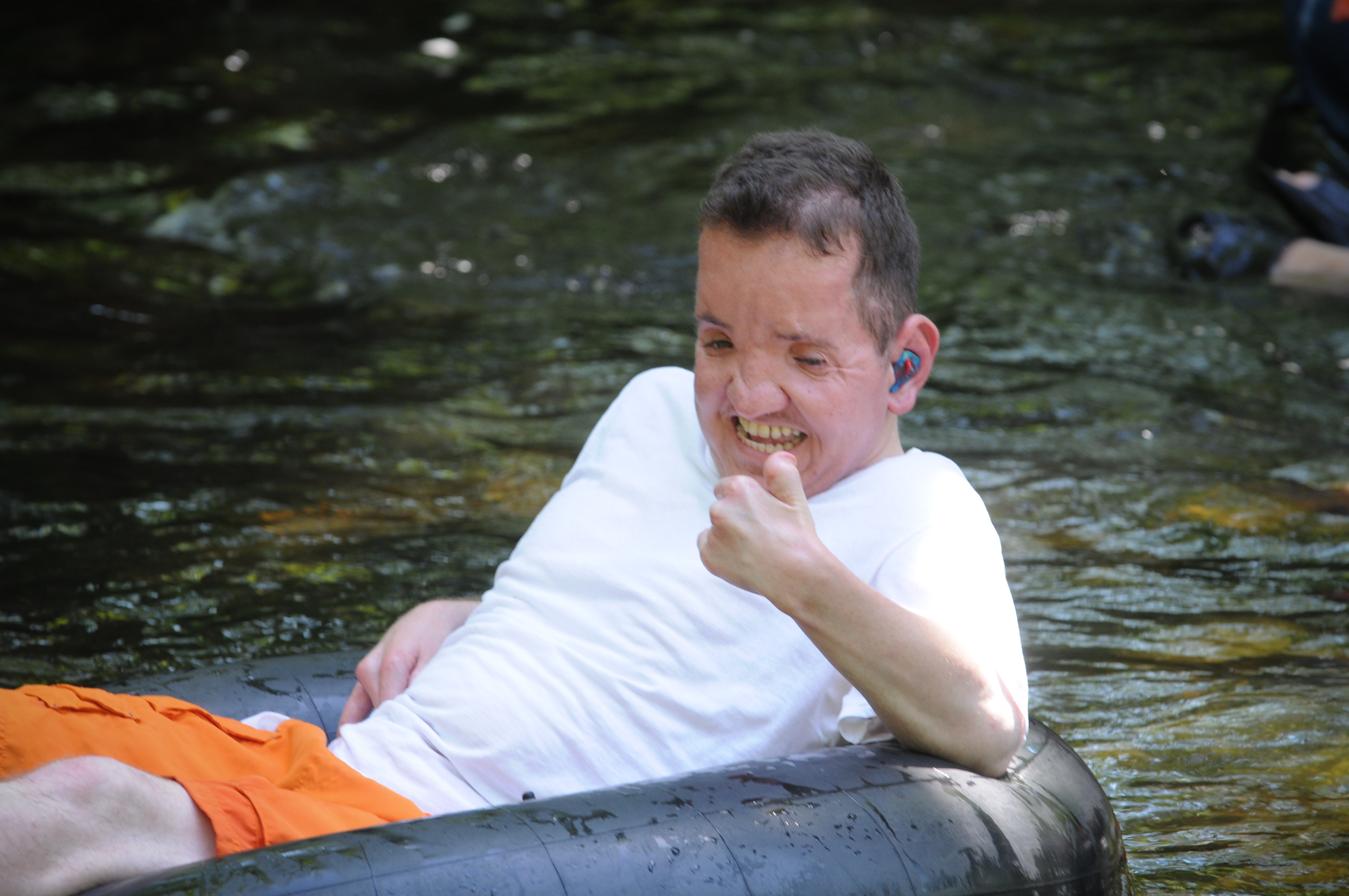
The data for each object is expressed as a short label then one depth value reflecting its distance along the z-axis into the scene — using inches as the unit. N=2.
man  195.7
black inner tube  192.6
